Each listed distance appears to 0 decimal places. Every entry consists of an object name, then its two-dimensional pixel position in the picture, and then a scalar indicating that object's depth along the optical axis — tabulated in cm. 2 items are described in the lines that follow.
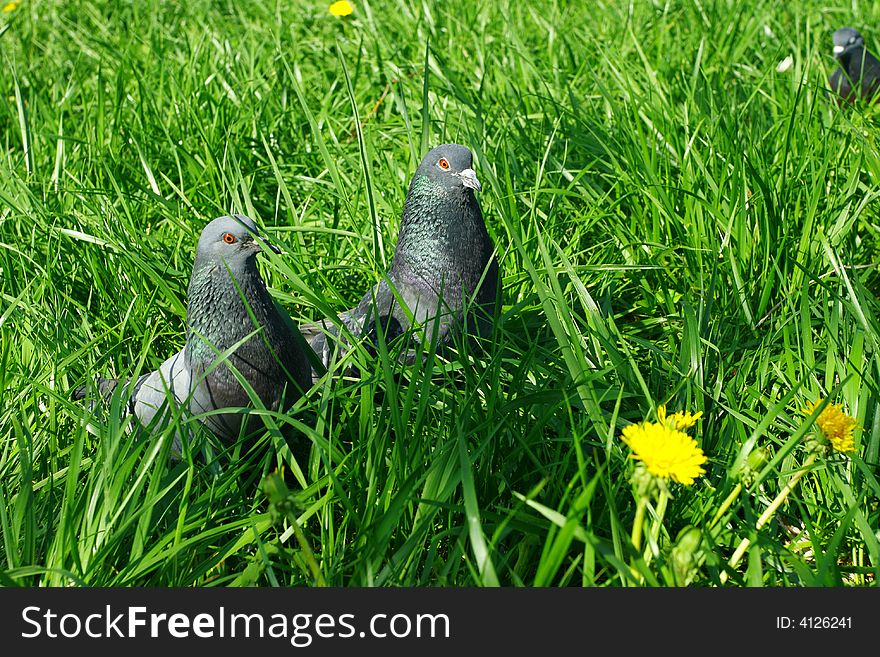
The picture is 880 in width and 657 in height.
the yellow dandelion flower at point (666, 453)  156
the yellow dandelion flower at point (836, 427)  172
